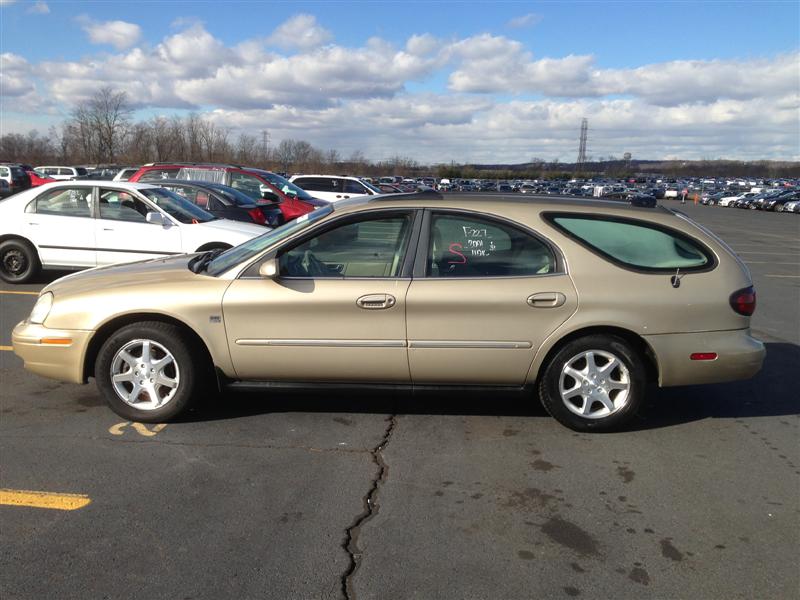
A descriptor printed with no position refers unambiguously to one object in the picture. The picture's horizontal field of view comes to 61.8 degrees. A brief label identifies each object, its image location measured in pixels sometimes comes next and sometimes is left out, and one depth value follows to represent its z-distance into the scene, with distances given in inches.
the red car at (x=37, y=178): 1292.6
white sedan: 361.4
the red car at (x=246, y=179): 581.9
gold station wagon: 169.6
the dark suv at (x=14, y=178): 1262.7
